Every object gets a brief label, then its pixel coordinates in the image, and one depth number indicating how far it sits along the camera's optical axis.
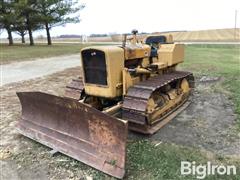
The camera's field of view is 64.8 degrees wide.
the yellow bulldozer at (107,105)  2.60
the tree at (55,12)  18.13
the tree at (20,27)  17.26
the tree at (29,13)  16.70
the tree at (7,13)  16.85
